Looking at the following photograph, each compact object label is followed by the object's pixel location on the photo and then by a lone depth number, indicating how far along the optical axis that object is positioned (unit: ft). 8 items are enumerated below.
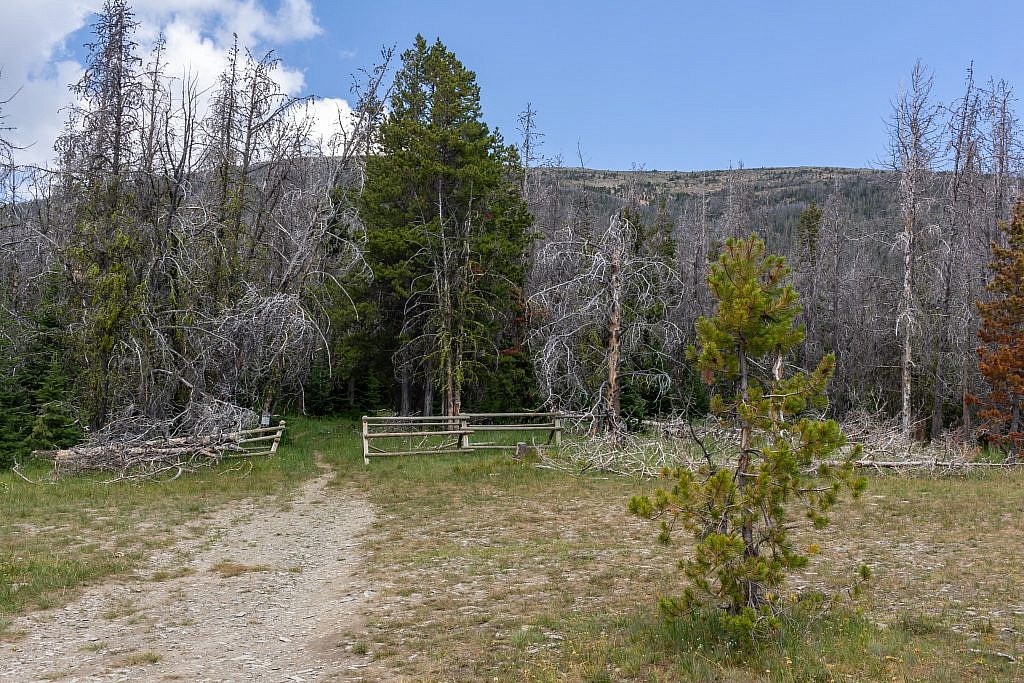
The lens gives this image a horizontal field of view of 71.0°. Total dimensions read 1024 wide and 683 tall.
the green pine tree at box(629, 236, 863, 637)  15.98
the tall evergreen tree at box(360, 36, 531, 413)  71.87
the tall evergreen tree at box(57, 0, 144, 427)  51.39
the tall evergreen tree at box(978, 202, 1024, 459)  60.39
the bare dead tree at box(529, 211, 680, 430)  54.29
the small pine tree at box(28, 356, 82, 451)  48.47
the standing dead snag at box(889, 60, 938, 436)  67.31
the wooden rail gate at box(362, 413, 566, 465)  55.52
